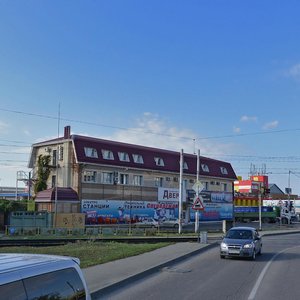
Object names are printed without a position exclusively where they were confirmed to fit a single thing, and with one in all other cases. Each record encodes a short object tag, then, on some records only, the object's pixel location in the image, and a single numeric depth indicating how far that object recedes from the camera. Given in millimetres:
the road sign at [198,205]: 22767
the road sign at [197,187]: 25339
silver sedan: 14878
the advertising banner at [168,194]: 44313
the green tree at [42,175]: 40199
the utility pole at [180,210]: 30341
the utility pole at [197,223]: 28598
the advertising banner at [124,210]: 37746
